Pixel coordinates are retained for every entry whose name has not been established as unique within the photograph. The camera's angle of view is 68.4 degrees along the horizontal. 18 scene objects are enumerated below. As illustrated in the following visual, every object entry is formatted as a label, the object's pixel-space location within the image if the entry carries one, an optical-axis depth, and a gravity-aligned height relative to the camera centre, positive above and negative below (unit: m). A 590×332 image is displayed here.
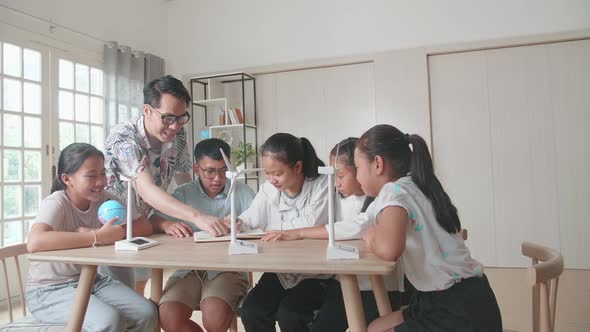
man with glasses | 1.76 +0.16
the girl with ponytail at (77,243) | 1.42 -0.19
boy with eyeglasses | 1.62 -0.38
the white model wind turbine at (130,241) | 1.41 -0.19
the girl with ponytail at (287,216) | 1.59 -0.15
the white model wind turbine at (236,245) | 1.30 -0.19
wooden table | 1.11 -0.22
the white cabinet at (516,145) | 3.87 +0.28
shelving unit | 4.60 +0.79
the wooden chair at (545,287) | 0.99 -0.28
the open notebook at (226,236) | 1.53 -0.20
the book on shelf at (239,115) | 4.61 +0.70
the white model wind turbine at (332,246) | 1.18 -0.19
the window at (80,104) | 3.72 +0.73
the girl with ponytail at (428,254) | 1.20 -0.22
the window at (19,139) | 3.20 +0.36
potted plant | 4.50 +0.29
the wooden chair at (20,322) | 1.38 -0.45
